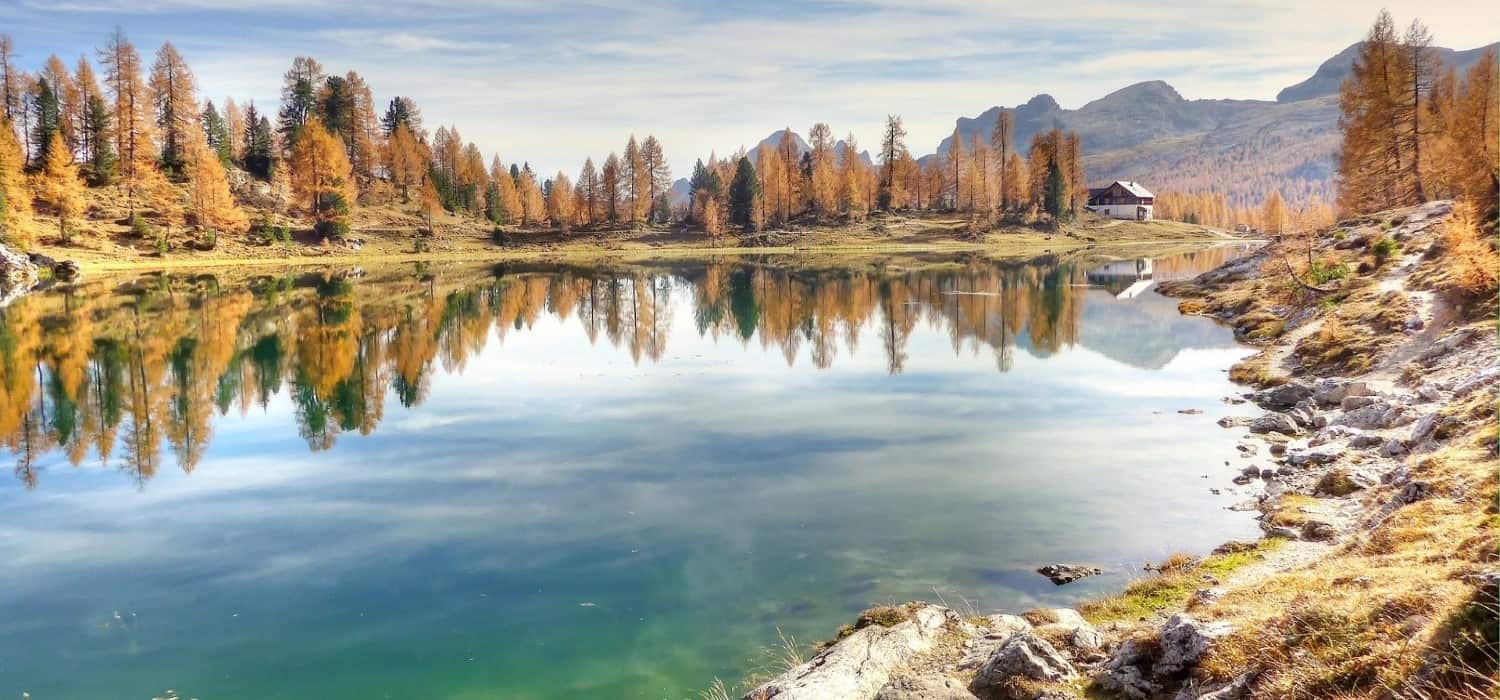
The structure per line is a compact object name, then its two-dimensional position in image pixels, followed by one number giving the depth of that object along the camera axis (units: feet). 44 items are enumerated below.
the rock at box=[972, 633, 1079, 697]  32.96
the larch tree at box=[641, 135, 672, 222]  501.56
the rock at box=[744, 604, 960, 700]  34.06
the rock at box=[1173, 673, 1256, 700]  28.07
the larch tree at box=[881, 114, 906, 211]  534.37
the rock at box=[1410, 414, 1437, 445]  59.67
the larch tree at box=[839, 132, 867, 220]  492.95
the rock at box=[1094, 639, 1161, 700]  31.48
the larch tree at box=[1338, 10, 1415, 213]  225.97
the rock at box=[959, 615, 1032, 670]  35.81
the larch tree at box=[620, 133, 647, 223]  495.82
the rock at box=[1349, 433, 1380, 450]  65.98
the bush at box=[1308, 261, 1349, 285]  148.15
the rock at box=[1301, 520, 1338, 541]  50.16
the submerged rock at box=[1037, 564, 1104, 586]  49.19
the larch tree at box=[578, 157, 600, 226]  508.94
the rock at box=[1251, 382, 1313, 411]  88.69
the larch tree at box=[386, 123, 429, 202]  482.69
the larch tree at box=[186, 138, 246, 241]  338.95
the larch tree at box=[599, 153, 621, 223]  495.82
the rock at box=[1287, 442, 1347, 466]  65.34
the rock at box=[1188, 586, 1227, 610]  39.99
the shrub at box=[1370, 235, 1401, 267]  142.51
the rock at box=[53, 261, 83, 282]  270.30
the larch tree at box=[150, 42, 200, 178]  385.09
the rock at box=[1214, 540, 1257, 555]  50.95
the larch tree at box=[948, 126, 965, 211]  532.28
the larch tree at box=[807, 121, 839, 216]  500.33
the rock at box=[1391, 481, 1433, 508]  46.28
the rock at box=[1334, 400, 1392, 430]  71.46
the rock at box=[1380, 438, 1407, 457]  61.19
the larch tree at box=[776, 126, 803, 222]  513.45
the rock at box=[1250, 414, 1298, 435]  78.12
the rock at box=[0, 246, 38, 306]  240.53
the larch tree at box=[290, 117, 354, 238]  385.91
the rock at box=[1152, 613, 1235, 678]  31.42
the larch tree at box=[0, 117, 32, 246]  265.95
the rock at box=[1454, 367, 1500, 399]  64.95
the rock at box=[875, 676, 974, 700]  32.89
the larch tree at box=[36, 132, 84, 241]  296.10
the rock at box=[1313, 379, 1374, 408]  81.71
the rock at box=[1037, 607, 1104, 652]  36.99
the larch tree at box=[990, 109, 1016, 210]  509.35
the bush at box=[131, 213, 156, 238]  323.37
